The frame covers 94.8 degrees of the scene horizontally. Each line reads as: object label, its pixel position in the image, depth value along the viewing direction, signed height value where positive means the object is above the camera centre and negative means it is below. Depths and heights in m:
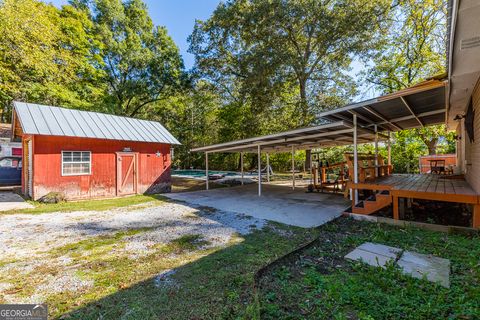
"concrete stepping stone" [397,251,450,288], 2.64 -1.41
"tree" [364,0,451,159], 13.17 +7.09
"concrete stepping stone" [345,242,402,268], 3.13 -1.42
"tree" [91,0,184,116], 16.94 +8.54
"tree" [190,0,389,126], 12.08 +7.39
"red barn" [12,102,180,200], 8.36 +0.46
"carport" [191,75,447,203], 5.19 +1.38
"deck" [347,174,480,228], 4.13 -0.63
